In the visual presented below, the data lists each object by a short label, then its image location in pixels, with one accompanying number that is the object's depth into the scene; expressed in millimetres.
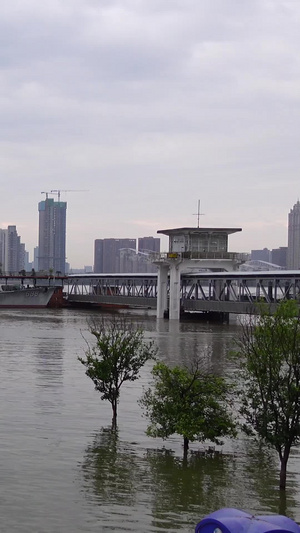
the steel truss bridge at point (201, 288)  74562
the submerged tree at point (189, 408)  19328
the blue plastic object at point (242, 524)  10039
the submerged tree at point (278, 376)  16594
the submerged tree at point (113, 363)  23391
